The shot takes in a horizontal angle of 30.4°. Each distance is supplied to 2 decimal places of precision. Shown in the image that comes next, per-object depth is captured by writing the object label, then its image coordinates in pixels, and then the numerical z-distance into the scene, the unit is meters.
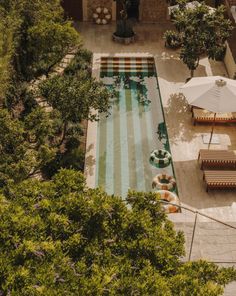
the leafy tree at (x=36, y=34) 21.95
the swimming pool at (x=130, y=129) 19.77
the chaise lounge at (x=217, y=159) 19.19
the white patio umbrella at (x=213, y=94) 19.19
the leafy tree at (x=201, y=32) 23.47
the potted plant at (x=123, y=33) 30.77
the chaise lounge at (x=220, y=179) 18.27
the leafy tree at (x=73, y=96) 18.27
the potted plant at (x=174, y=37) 24.56
